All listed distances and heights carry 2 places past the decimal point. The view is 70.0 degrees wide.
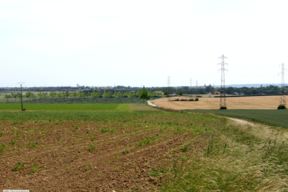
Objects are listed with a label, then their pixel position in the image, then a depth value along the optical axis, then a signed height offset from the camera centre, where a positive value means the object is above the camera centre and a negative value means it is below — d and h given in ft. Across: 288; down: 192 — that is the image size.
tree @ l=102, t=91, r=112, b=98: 502.01 -6.18
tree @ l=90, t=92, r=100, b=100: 498.44 -8.09
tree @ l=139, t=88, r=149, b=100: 405.53 -7.55
